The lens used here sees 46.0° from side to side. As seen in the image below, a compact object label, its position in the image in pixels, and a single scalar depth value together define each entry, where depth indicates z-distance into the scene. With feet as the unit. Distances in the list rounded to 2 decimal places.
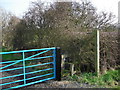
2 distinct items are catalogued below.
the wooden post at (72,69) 16.83
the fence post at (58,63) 15.37
